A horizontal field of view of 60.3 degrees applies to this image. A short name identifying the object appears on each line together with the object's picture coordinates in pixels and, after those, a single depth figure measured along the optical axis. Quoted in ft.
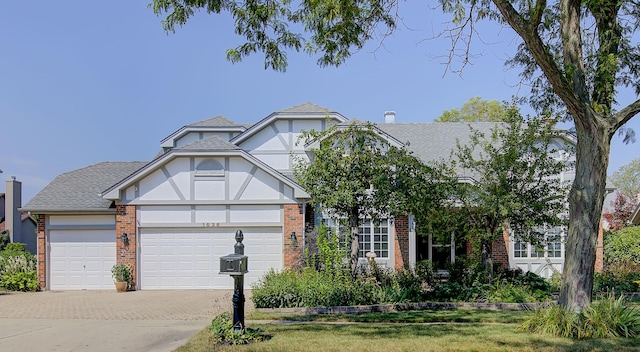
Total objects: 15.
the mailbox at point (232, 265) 29.12
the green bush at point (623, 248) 65.92
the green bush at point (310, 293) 43.91
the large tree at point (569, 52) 31.81
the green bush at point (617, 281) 52.39
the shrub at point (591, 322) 29.78
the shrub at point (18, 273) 61.93
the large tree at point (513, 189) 47.60
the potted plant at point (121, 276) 59.88
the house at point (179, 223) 61.98
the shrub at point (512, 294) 45.91
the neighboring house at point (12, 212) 84.28
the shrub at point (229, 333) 28.58
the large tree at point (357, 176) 47.88
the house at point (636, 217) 82.91
